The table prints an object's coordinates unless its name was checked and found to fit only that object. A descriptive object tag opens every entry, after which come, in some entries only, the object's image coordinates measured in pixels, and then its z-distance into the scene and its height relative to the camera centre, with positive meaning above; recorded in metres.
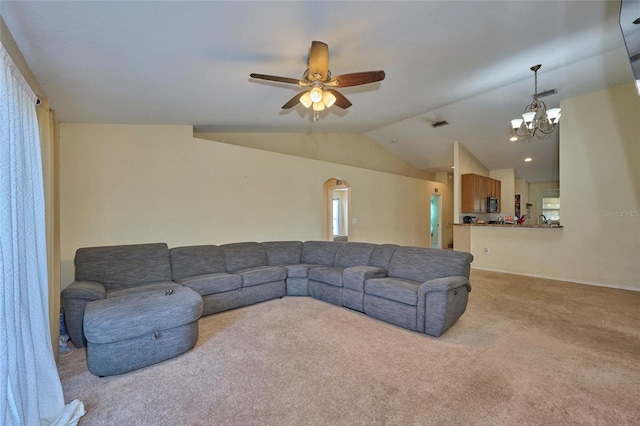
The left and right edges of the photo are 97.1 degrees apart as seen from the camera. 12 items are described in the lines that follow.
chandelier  3.98 +1.35
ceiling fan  2.42 +1.19
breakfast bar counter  5.53 -0.81
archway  6.62 +0.16
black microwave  7.54 +0.06
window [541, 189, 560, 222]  8.69 +0.07
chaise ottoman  2.22 -0.96
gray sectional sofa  2.91 -0.84
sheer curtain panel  1.48 -0.36
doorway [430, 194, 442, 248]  9.95 -0.42
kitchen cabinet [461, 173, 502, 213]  6.87 +0.36
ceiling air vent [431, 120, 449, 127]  6.11 +1.85
